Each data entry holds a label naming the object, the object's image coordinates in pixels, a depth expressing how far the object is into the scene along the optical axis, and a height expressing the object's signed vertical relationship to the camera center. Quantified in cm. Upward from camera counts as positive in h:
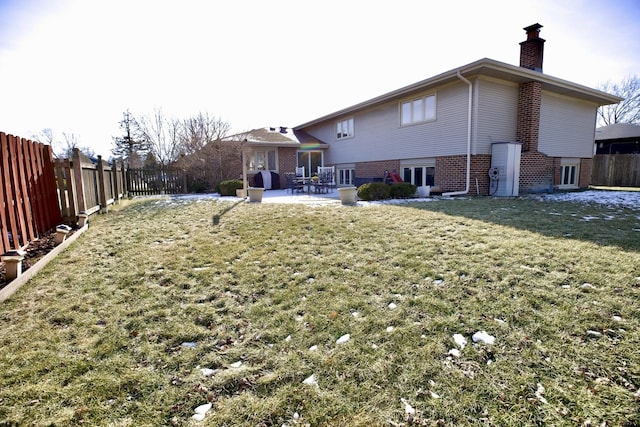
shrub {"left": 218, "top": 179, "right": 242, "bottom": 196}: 1173 -28
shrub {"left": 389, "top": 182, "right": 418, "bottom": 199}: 1031 -48
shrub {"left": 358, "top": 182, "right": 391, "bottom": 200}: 988 -47
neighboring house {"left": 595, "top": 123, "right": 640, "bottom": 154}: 2217 +230
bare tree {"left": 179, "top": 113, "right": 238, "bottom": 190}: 1500 +83
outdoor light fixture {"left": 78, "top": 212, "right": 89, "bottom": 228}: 567 -66
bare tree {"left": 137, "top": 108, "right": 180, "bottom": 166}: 2030 +300
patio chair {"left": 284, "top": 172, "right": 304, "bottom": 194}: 1391 -35
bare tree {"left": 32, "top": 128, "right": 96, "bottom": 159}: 3272 +449
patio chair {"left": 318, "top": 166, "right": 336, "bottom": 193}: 1321 -3
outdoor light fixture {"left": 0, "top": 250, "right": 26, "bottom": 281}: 324 -82
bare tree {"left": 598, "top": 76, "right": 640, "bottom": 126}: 3350 +711
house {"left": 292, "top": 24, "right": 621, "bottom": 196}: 1098 +180
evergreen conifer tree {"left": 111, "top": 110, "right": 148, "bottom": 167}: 3172 +415
